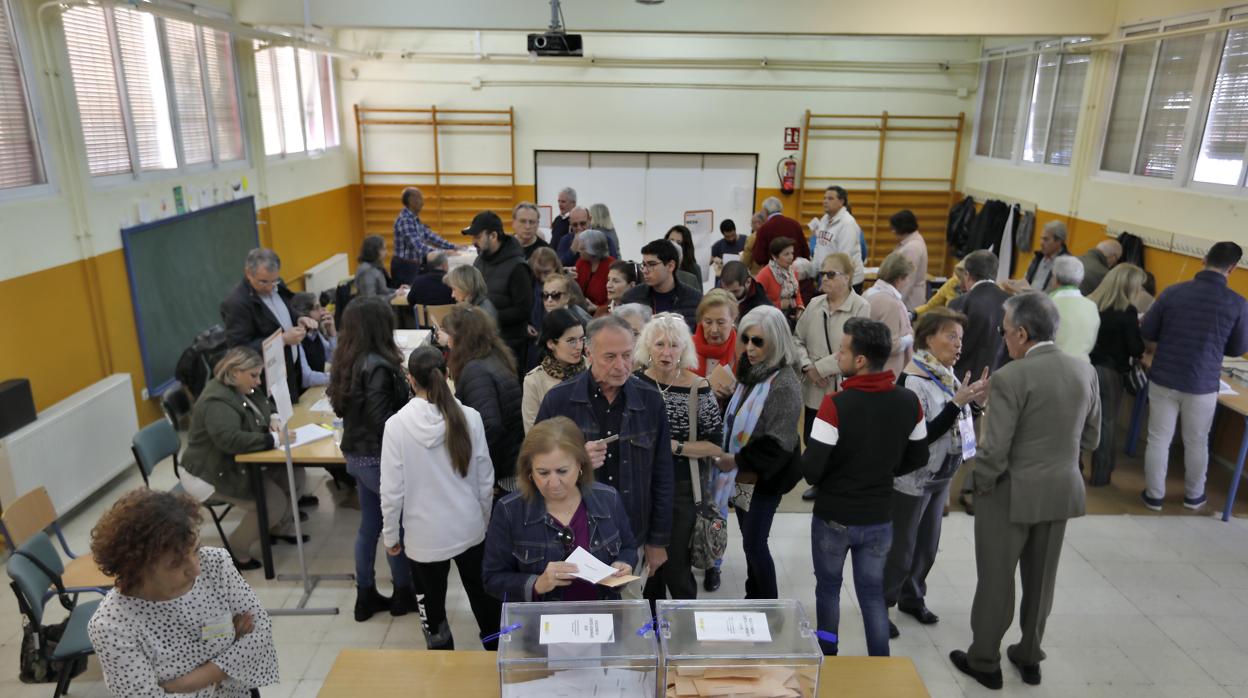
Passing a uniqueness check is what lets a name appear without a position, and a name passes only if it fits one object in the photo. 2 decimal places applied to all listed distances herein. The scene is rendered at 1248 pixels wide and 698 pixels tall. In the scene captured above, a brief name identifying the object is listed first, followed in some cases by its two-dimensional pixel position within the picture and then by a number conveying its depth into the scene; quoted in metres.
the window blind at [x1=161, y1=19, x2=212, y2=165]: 6.38
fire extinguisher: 10.64
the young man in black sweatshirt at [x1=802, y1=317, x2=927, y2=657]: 2.75
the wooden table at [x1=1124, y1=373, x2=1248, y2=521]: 4.66
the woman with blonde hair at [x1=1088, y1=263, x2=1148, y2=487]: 4.95
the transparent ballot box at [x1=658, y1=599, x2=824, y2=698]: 1.91
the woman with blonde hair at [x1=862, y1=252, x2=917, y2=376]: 4.59
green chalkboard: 5.78
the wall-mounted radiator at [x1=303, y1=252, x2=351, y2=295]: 8.86
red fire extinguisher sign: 10.59
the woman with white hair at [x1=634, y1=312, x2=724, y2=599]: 3.00
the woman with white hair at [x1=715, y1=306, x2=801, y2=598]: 3.11
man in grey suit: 2.93
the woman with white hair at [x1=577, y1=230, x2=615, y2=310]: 5.56
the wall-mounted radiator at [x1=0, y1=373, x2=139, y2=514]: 4.18
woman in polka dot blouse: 1.85
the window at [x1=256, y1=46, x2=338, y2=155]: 8.38
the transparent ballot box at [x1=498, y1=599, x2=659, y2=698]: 1.92
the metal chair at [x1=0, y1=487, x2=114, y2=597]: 3.17
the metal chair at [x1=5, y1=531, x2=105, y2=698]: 2.90
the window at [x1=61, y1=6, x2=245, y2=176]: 5.33
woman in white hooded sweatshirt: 2.85
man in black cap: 5.28
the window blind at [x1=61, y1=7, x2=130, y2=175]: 5.18
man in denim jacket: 2.67
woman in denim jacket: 2.32
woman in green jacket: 3.79
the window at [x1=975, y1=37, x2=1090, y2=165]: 8.30
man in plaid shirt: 7.44
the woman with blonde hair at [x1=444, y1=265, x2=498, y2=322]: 4.52
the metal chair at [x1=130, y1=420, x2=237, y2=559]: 3.99
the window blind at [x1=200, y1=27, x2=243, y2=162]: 7.02
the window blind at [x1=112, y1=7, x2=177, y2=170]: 5.78
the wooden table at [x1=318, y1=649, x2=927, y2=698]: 2.15
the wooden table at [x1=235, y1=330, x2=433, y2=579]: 3.85
